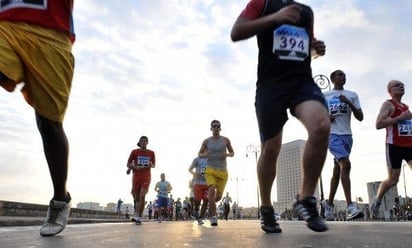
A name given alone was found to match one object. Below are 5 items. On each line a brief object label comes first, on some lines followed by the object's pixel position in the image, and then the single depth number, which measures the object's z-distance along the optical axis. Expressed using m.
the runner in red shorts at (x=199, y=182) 10.59
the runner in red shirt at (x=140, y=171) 10.31
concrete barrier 7.22
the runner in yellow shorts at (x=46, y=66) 3.07
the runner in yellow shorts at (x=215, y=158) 8.74
